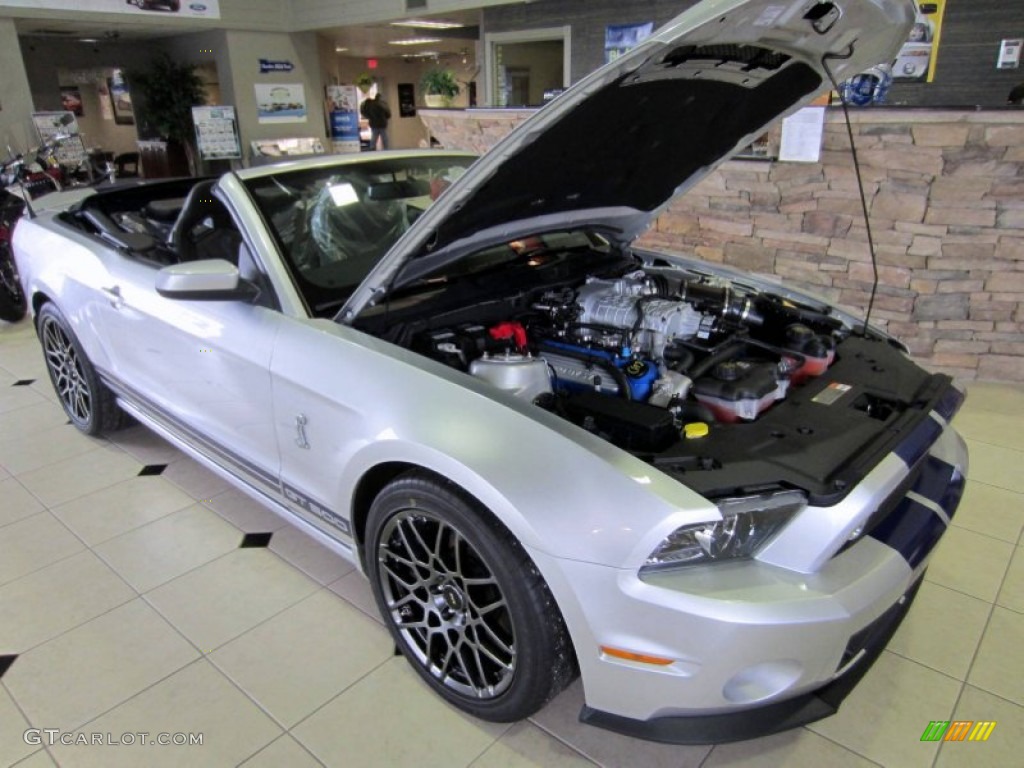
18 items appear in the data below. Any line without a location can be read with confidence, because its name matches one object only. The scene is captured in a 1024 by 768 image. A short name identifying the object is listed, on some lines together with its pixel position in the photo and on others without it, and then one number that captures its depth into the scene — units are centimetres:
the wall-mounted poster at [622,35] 819
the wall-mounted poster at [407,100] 1897
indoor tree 1177
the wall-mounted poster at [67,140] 727
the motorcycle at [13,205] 520
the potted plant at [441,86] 1150
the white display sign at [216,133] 909
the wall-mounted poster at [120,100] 1365
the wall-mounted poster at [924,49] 587
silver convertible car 132
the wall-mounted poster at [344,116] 1297
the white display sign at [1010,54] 560
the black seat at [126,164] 1163
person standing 1259
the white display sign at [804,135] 397
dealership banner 933
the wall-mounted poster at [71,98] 1415
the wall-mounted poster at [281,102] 1226
